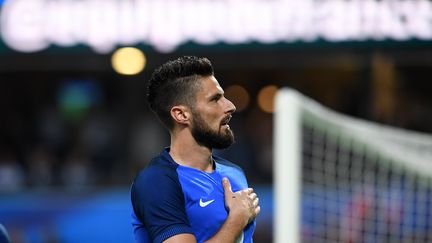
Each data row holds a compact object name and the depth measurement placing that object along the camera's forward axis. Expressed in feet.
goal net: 39.55
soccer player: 20.30
